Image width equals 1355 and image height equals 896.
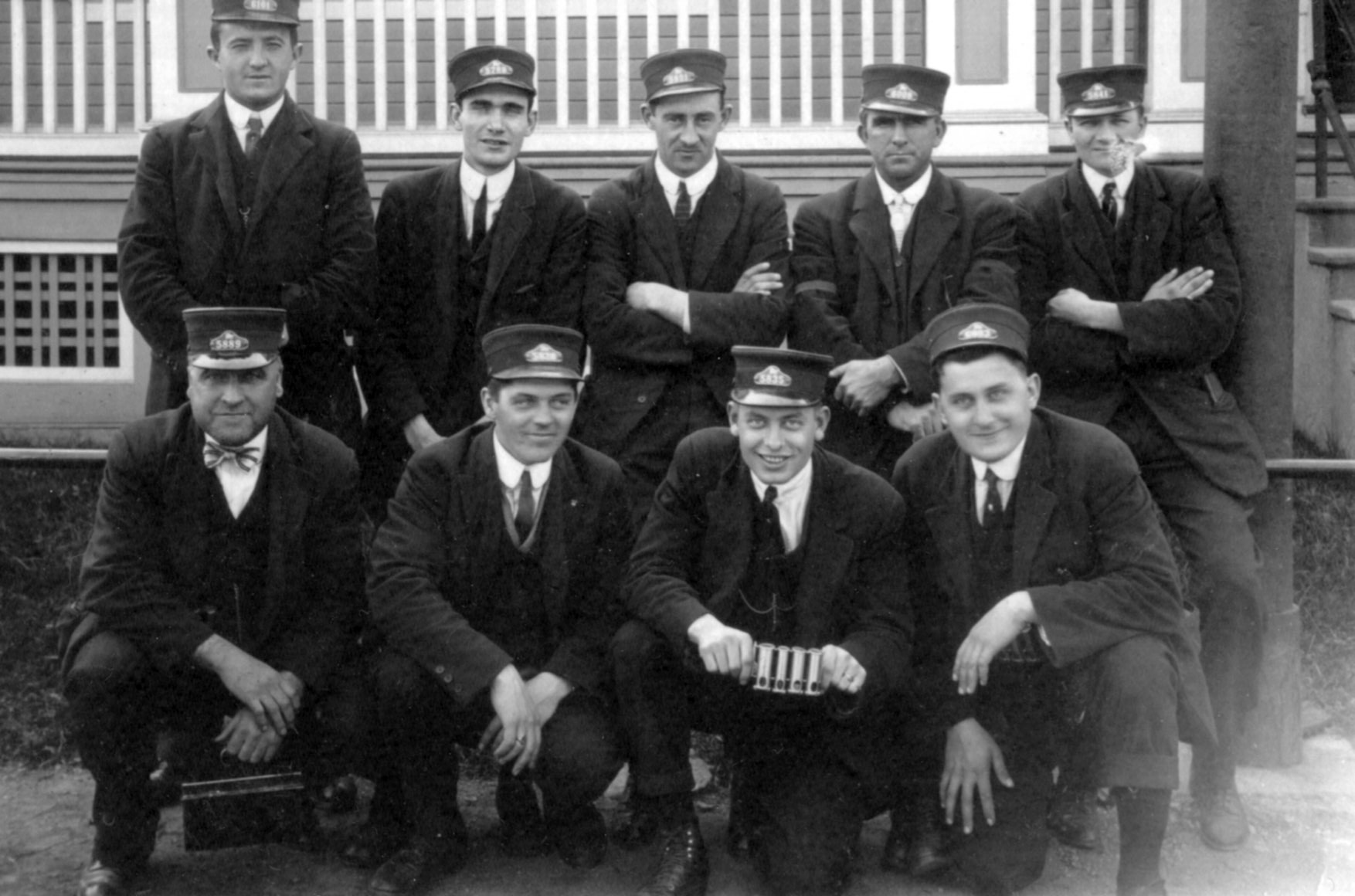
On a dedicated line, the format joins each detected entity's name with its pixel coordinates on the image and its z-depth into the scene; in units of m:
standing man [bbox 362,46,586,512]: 4.55
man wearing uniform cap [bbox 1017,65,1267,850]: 4.31
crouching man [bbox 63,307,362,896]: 3.79
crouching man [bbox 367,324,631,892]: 3.84
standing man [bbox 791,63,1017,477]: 4.42
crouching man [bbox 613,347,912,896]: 3.81
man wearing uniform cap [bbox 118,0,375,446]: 4.36
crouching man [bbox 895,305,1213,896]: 3.72
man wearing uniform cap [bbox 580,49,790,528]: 4.51
